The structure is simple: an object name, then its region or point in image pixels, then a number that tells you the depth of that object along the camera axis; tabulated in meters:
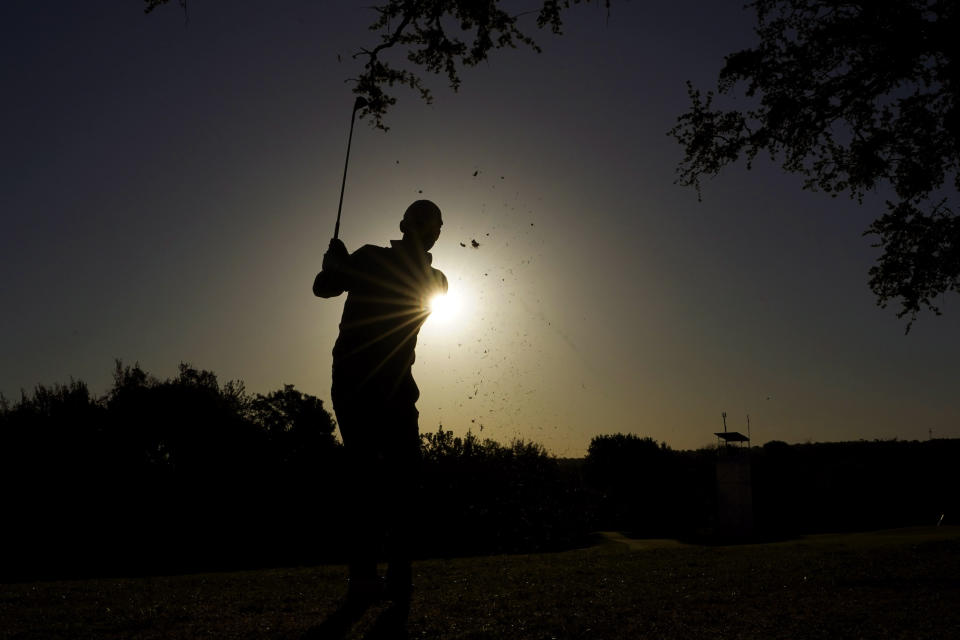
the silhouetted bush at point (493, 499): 36.62
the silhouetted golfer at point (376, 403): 4.51
